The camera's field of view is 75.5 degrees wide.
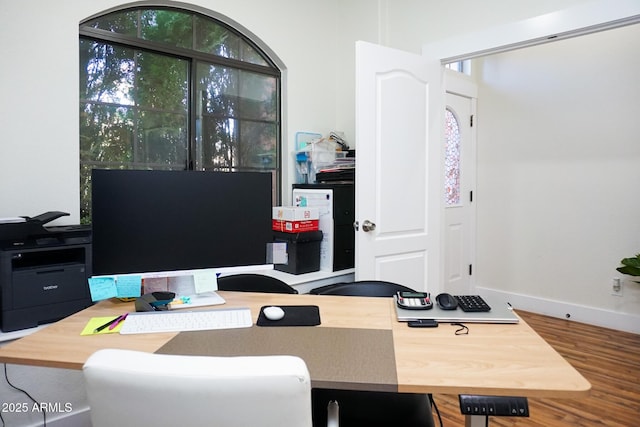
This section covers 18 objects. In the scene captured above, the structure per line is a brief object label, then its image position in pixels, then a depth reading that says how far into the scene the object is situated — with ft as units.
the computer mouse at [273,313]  4.62
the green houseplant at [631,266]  10.33
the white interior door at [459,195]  13.25
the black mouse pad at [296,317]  4.58
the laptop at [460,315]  4.64
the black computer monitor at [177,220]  4.80
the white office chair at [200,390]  2.24
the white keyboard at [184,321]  4.40
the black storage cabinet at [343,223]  9.71
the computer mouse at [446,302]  4.93
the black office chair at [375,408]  4.67
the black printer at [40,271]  5.65
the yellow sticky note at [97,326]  4.32
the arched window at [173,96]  8.21
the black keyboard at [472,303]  4.88
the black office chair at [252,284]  6.61
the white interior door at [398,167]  8.99
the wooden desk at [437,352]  3.23
